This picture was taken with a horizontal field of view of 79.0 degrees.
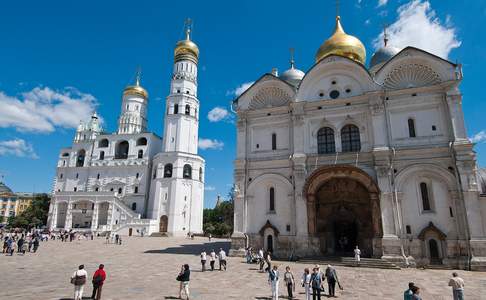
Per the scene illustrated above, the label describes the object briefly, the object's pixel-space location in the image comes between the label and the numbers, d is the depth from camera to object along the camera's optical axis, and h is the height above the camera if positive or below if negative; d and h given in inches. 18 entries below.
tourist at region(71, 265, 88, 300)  348.2 -67.8
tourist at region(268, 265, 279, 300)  397.7 -75.8
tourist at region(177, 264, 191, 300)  385.1 -72.9
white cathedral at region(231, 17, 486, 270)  715.4 +154.1
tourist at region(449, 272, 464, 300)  350.0 -71.4
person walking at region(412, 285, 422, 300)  273.2 -63.0
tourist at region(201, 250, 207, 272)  636.1 -74.8
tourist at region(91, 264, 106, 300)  360.8 -69.0
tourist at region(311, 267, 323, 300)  381.1 -76.9
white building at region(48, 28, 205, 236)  1861.5 +328.4
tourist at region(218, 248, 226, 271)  648.4 -77.3
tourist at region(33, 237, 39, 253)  881.1 -64.2
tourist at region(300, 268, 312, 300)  383.6 -74.8
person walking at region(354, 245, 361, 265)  711.7 -77.2
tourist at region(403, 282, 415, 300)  278.1 -64.2
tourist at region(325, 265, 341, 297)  432.8 -78.9
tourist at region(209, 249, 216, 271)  649.6 -79.9
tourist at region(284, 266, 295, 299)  417.7 -79.3
